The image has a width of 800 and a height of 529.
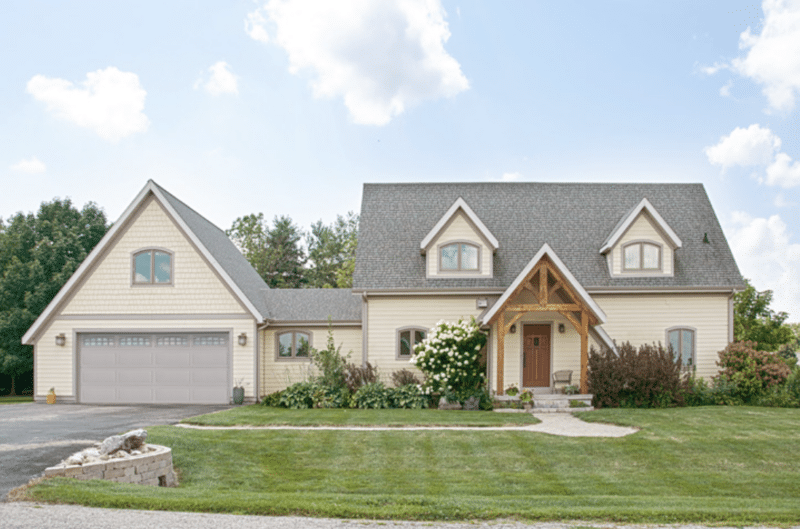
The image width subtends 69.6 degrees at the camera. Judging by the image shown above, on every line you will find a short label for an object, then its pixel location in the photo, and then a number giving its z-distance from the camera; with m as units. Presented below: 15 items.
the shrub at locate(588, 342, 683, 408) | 17.56
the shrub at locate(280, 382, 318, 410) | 18.25
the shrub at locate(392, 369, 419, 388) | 19.17
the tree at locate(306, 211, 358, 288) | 48.50
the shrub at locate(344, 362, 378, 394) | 19.23
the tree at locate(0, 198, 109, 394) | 26.27
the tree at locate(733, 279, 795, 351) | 26.20
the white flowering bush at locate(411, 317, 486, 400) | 17.73
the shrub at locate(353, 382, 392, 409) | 17.94
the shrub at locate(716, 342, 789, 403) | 18.50
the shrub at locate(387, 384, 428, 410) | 17.92
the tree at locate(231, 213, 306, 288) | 47.78
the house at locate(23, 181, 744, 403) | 19.66
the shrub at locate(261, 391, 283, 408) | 18.53
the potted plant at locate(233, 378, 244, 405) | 19.27
